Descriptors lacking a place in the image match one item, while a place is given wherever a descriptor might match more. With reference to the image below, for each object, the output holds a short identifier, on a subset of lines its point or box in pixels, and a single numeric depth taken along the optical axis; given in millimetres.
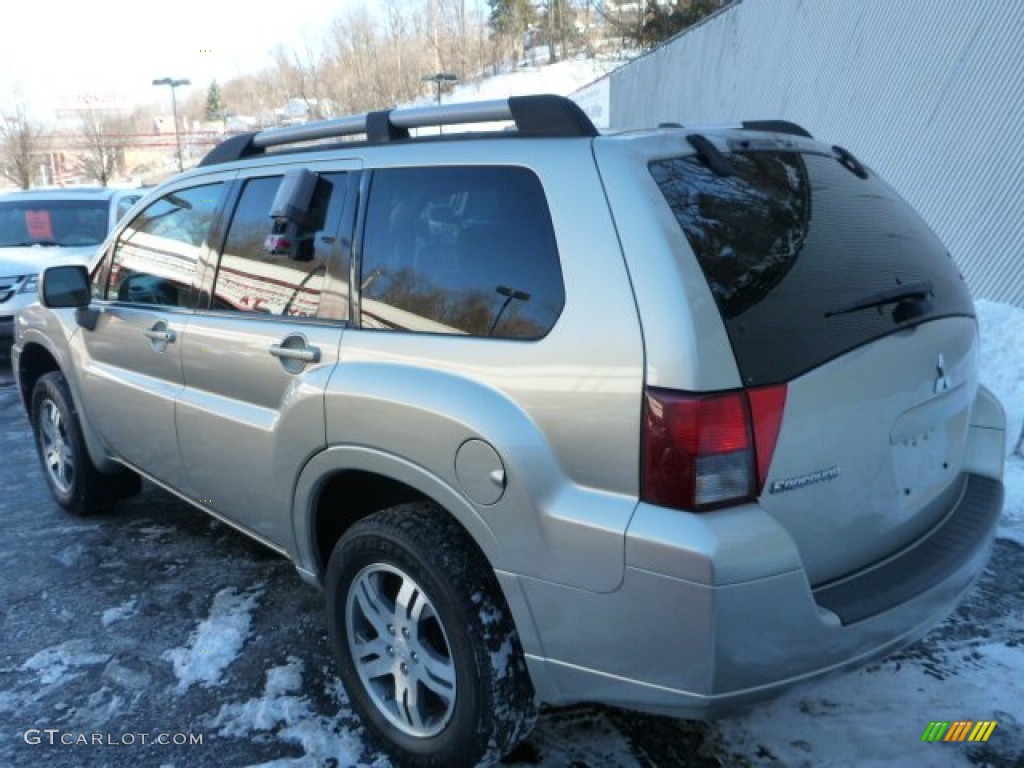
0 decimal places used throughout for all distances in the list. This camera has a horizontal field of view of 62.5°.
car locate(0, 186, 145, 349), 9203
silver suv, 1866
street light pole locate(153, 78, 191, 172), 30516
